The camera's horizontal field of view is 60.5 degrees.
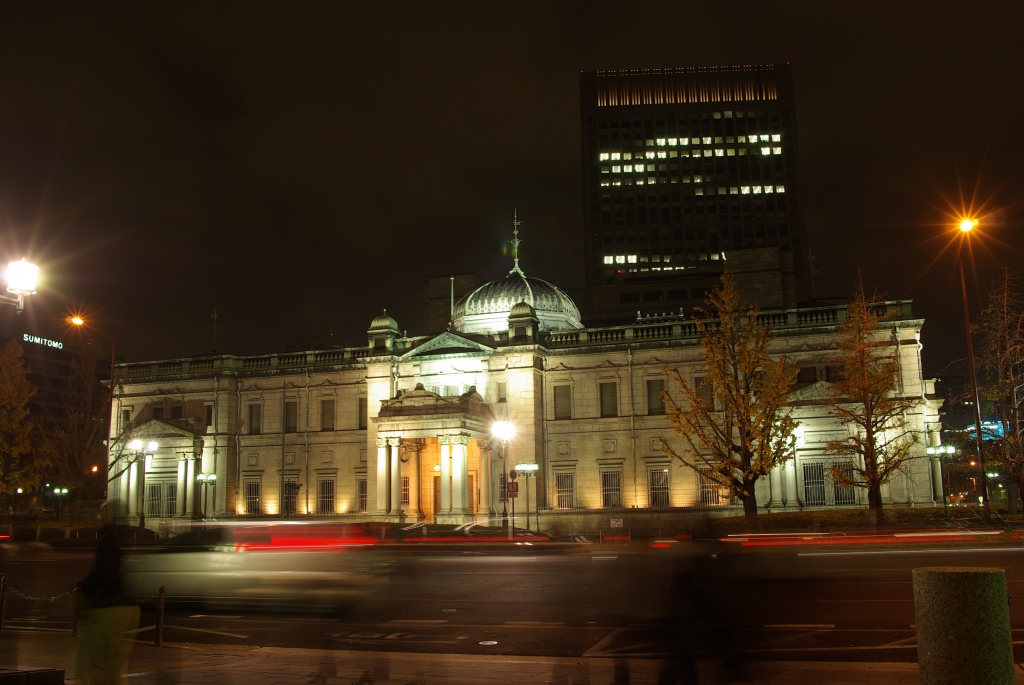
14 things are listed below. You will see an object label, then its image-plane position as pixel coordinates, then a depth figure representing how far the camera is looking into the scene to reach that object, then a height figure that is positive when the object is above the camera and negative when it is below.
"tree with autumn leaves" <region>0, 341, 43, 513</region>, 56.19 +4.82
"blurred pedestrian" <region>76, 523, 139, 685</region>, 9.29 -1.31
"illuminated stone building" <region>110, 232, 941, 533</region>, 49.62 +4.31
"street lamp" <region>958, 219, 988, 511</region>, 32.84 +3.97
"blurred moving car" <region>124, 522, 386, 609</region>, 22.64 -2.24
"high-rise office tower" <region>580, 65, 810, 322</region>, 134.50 +48.95
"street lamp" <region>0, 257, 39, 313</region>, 17.80 +4.48
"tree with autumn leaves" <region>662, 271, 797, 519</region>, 41.28 +3.91
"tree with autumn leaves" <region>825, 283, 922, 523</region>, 41.50 +3.96
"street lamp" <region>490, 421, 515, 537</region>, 50.12 +3.31
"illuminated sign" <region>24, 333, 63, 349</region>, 128.79 +23.34
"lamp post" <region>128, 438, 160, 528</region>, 56.91 +3.12
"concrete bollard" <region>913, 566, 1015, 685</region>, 7.06 -1.18
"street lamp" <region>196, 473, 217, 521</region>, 58.47 +1.17
